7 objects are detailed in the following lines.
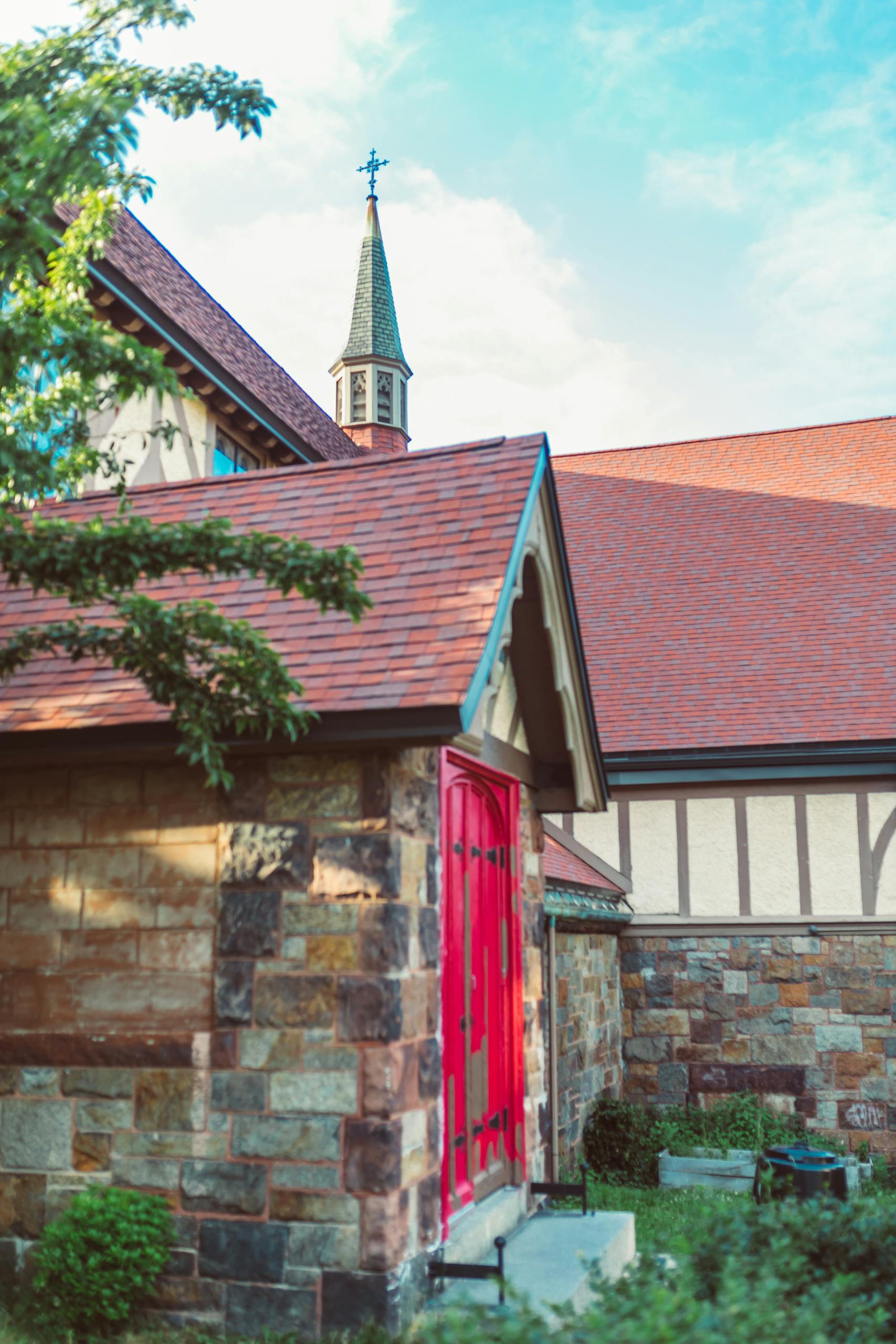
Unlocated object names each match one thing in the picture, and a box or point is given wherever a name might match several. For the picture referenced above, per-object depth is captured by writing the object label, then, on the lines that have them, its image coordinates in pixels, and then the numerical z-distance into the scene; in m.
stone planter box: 10.95
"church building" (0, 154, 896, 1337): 5.41
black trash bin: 7.88
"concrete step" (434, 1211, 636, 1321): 5.88
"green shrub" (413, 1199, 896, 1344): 3.68
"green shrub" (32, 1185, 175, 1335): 5.29
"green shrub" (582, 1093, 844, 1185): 11.38
